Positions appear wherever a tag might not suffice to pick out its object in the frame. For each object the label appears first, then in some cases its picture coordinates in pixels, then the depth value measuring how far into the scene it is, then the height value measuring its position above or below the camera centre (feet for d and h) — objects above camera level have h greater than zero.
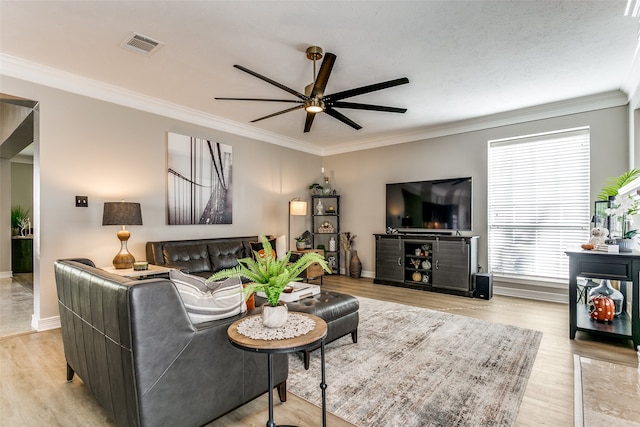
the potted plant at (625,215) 9.89 -0.14
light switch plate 12.26 +0.49
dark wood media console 16.60 -2.81
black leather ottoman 9.00 -2.88
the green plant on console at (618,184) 10.64 +0.95
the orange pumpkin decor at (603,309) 10.77 -3.34
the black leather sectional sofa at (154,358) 4.93 -2.47
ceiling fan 9.31 +3.76
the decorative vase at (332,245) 22.54 -2.30
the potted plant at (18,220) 23.81 -0.45
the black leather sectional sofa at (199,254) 13.50 -1.84
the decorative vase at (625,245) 10.28 -1.11
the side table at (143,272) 11.01 -2.07
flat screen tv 17.66 +0.39
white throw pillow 5.74 -1.59
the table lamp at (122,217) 11.59 -0.13
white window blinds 14.85 +0.48
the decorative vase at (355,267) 21.57 -3.72
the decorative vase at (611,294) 11.34 -2.97
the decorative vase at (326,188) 23.04 +1.76
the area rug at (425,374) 6.54 -4.13
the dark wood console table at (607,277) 9.57 -2.07
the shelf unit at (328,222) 22.68 -0.78
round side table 4.68 -1.96
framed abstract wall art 15.14 +1.64
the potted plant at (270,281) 5.38 -1.15
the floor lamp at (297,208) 20.42 +0.29
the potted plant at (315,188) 22.54 +1.75
